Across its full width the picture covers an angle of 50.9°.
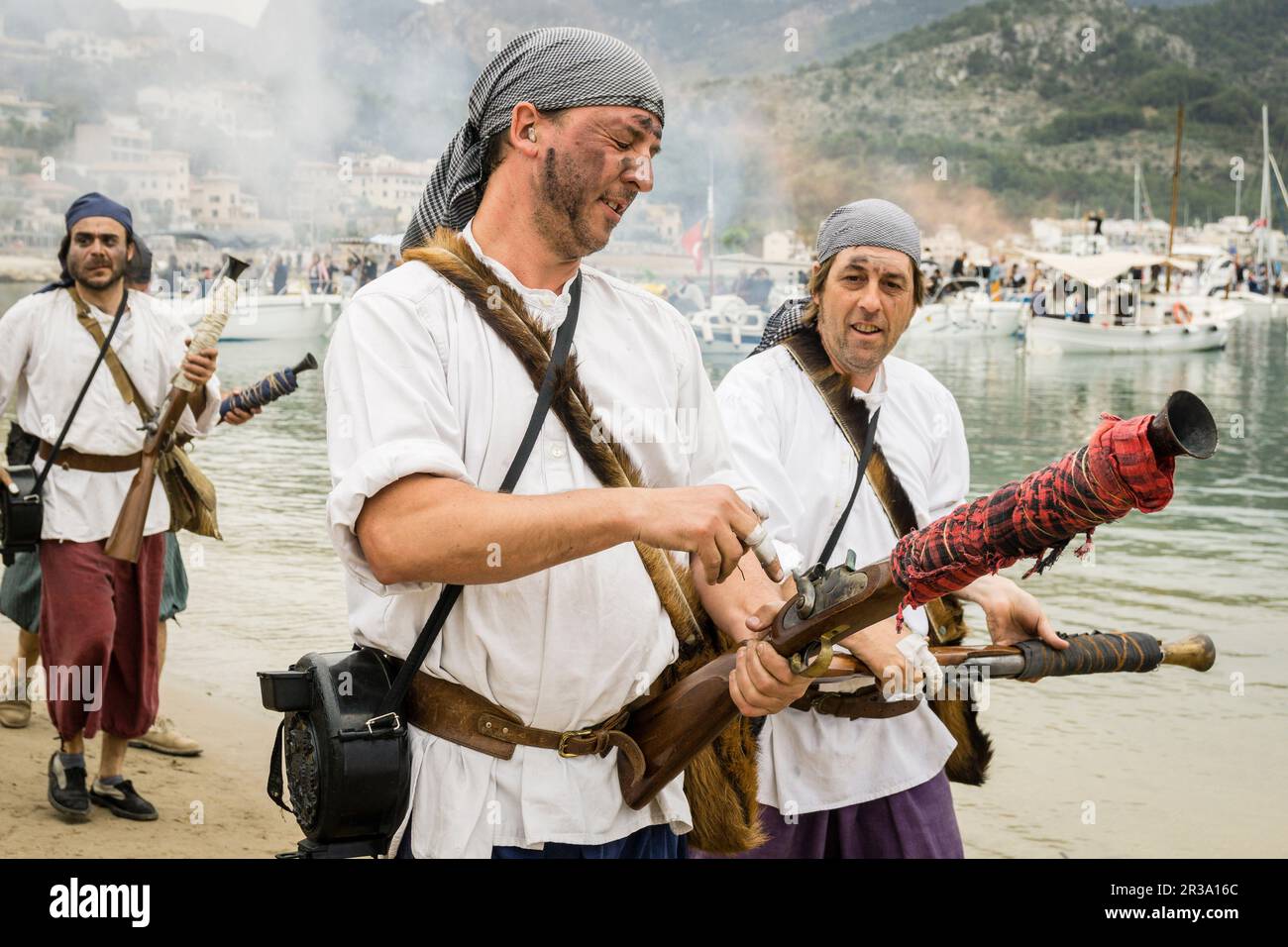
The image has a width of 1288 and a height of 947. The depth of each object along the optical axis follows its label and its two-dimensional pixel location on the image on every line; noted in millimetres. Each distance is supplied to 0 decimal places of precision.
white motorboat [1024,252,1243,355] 32469
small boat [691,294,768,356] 26203
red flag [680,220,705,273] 39447
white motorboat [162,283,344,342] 32625
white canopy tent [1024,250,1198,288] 36469
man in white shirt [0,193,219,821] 4984
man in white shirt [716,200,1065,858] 3201
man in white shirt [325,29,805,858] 1852
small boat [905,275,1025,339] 36688
